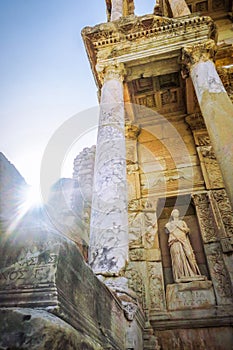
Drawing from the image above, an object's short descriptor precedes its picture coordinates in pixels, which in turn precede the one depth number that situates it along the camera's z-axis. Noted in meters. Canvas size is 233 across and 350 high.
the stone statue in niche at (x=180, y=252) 6.26
